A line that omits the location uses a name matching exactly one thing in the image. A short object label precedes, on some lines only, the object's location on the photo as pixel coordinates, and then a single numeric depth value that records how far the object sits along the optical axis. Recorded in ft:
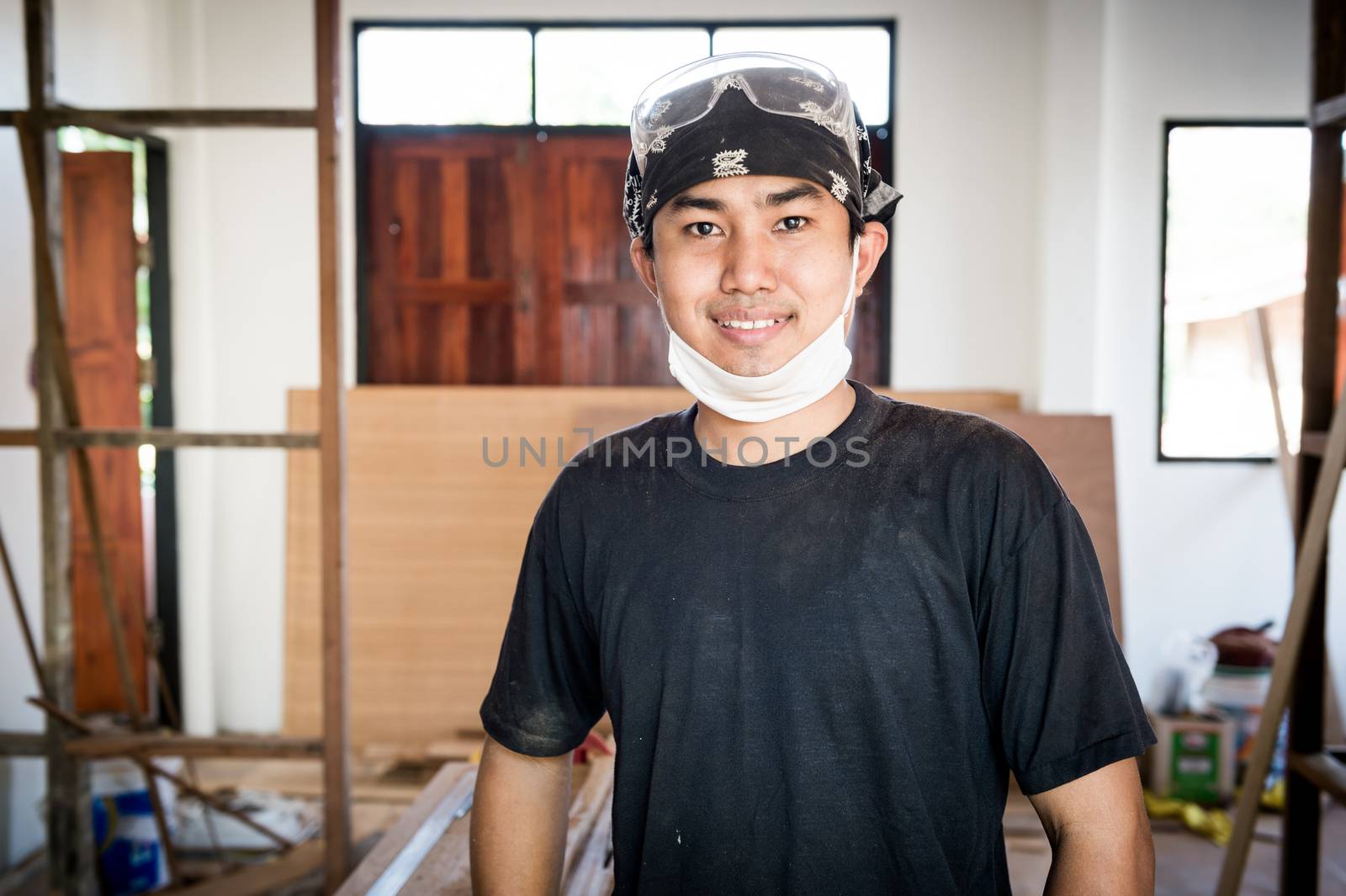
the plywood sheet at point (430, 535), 12.45
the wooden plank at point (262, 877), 9.07
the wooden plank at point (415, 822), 4.75
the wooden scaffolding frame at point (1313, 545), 6.81
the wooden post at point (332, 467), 6.99
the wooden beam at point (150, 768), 7.34
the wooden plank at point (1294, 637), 6.56
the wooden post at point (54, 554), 7.32
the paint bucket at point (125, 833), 9.64
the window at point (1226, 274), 12.95
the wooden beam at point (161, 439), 7.23
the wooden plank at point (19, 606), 7.93
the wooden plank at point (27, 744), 7.47
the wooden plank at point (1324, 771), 6.35
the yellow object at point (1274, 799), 11.47
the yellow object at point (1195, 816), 10.93
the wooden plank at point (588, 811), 4.92
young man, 3.30
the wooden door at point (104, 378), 12.59
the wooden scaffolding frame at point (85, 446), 7.06
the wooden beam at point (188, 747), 7.40
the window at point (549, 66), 13.06
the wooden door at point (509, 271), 13.26
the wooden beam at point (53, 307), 7.27
